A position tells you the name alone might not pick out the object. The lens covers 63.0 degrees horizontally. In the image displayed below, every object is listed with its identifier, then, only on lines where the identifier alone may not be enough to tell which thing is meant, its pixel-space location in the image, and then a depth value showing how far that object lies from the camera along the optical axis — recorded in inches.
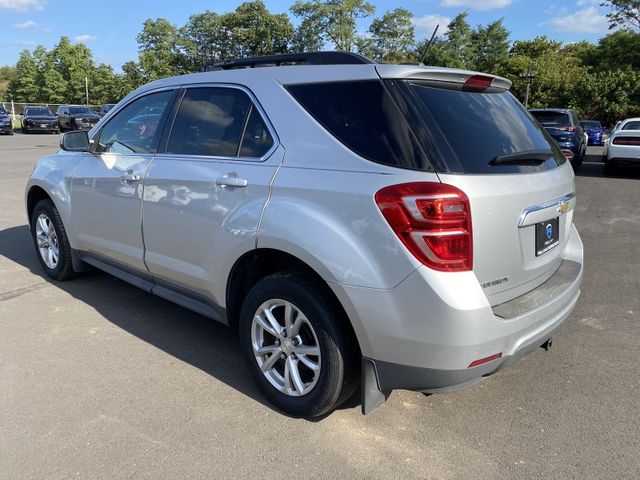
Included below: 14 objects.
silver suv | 90.0
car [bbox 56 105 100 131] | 1243.2
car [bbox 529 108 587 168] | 555.2
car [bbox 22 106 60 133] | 1217.4
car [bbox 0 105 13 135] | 1152.2
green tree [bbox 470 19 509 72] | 2518.5
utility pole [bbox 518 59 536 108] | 1654.3
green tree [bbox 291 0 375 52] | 2819.9
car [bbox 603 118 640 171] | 514.9
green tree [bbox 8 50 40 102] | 2608.3
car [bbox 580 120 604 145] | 1134.4
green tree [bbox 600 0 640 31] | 2030.0
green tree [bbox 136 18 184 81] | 2997.0
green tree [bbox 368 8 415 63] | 2876.5
